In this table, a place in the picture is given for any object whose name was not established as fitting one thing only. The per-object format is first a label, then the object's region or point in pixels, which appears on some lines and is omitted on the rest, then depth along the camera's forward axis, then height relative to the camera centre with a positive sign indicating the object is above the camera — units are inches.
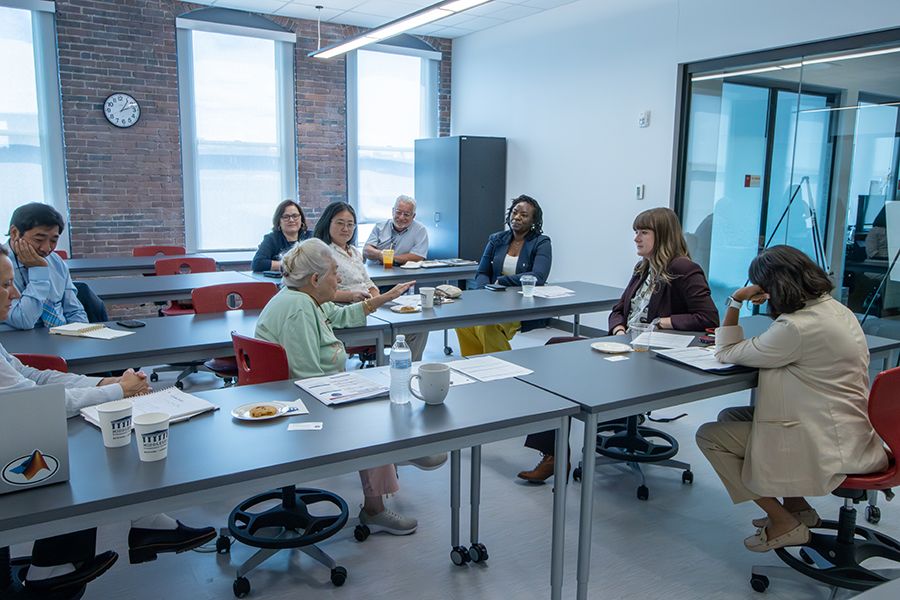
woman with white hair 97.1 -20.8
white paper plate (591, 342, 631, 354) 107.9 -25.3
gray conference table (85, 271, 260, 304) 156.0 -24.7
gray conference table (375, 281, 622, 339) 131.6 -25.3
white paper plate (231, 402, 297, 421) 72.9 -25.1
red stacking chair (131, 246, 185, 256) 238.4 -22.5
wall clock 253.0 +30.8
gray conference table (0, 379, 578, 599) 54.0 -25.6
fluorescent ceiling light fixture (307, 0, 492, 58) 186.2 +55.3
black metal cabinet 287.7 +1.1
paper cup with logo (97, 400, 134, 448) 63.0 -22.9
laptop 52.2 -20.8
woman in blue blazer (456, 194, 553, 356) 169.2 -17.6
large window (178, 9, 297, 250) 271.4 +26.3
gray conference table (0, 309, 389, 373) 102.3 -25.9
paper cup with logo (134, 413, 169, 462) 59.6 -22.8
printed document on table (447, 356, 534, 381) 92.6 -25.6
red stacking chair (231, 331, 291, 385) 93.0 -24.4
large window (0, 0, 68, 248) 238.4 +28.4
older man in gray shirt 230.2 -14.7
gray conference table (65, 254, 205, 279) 205.6 -25.2
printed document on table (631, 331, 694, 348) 109.0 -25.4
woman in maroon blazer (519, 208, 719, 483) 124.6 -17.7
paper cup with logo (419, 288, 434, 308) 142.6 -22.7
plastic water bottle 76.3 -21.1
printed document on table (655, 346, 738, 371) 98.8 -25.4
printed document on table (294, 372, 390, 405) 79.9 -25.1
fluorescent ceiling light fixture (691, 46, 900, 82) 165.8 +38.1
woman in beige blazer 86.9 -26.9
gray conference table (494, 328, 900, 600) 82.4 -26.0
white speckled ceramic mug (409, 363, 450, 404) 76.9 -22.4
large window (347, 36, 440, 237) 306.5 +36.0
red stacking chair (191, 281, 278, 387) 137.6 -23.6
